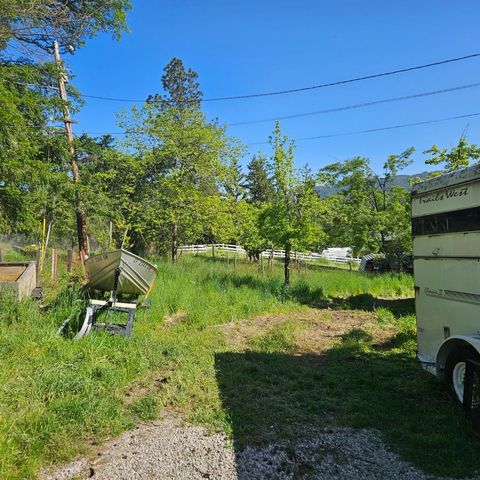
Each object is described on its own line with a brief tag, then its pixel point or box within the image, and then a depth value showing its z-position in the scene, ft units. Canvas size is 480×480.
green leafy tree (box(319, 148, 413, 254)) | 63.27
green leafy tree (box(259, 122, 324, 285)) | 43.14
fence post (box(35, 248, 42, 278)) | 35.61
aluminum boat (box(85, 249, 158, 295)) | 25.41
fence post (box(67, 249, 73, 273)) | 37.43
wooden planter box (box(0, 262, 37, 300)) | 24.35
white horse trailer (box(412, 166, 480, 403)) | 14.43
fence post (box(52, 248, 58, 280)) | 35.13
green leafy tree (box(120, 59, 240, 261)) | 61.98
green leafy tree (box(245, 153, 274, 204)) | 170.40
